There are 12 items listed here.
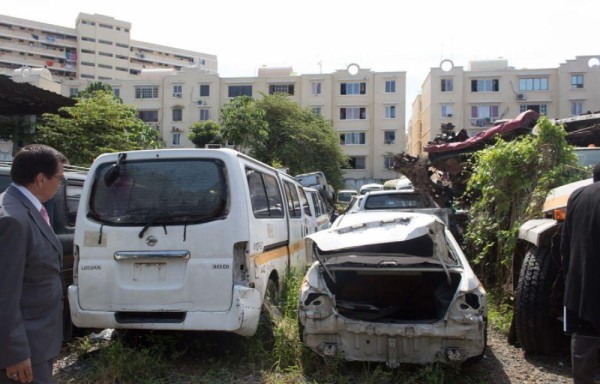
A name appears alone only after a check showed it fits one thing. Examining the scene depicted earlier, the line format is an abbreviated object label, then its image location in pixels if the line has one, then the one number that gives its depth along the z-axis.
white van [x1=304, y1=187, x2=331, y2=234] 8.63
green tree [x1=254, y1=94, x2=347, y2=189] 38.25
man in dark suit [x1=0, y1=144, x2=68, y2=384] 2.25
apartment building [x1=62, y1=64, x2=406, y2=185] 49.72
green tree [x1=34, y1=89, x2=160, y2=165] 14.49
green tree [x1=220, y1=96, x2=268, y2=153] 34.78
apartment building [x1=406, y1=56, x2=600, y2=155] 47.03
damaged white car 4.08
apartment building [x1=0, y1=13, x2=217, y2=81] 82.69
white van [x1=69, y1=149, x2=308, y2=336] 4.33
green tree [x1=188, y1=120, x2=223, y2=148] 43.39
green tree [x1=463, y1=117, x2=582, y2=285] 5.64
